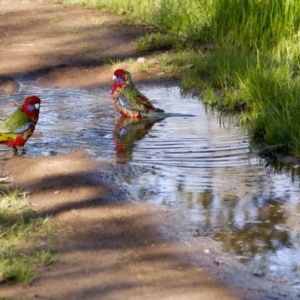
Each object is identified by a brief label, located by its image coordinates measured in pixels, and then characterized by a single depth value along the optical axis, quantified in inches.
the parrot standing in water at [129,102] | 714.8
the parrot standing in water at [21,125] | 596.7
